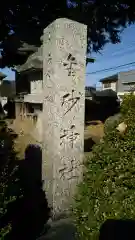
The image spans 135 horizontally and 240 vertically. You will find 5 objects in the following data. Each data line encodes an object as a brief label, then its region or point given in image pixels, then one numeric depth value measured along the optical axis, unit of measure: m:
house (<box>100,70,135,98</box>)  16.57
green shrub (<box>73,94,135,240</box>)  1.53
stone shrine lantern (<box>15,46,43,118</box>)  4.78
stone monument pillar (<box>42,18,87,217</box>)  2.30
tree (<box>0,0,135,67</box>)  7.19
